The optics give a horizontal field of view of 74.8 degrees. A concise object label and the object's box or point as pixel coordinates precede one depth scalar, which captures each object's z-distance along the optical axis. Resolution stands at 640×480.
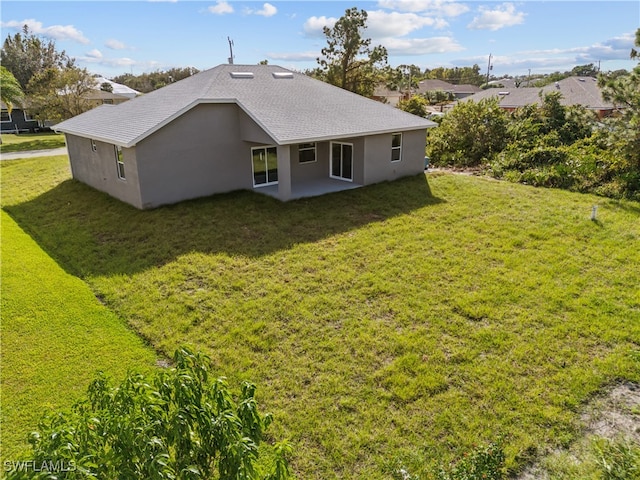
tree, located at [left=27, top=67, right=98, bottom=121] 33.00
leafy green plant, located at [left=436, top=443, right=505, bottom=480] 4.79
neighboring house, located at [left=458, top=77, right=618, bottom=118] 35.38
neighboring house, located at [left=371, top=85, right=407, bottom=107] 59.62
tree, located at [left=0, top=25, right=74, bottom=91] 45.75
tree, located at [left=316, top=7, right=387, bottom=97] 36.03
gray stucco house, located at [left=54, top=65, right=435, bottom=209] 14.32
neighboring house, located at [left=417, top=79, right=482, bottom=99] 77.62
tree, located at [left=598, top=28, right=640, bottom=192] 14.12
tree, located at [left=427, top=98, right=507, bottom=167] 21.73
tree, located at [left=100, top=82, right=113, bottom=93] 48.53
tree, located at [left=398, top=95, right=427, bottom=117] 31.08
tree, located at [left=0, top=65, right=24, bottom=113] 29.72
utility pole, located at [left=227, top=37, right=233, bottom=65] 24.55
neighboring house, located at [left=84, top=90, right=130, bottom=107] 40.14
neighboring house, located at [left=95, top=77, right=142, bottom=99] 48.83
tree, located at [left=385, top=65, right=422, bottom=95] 38.00
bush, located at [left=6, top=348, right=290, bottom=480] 2.72
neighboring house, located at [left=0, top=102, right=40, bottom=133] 40.91
